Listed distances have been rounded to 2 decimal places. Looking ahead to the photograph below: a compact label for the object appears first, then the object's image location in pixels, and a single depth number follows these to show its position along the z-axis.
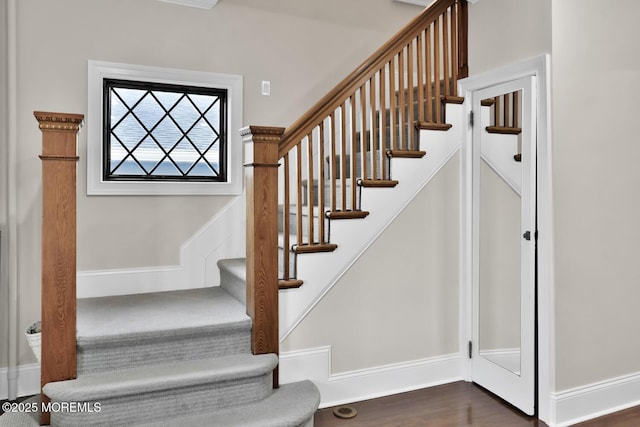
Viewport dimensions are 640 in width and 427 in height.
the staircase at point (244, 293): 2.46
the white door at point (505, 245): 2.93
